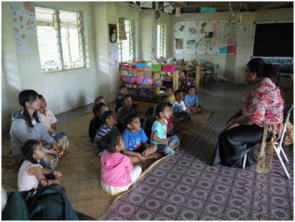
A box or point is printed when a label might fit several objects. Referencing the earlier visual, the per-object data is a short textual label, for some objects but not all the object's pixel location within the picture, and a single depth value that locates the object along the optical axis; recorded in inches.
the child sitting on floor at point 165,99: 165.8
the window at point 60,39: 163.5
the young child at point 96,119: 122.2
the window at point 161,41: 305.3
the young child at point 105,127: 108.0
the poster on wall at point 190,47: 325.7
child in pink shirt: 80.0
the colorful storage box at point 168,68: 195.9
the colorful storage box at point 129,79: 211.6
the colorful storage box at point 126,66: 215.6
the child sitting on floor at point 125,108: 144.8
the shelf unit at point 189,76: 231.0
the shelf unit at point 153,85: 200.5
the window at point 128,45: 240.2
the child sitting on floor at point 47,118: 119.0
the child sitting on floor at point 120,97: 175.3
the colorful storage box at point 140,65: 208.1
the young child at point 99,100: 139.5
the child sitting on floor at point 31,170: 73.7
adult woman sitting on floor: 97.3
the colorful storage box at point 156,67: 197.6
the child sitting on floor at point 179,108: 159.5
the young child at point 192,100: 179.2
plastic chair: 90.2
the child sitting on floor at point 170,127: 134.8
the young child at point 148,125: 126.0
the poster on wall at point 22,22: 138.1
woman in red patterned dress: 91.3
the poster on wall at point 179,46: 331.9
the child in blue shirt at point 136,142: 101.7
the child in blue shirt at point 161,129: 108.3
